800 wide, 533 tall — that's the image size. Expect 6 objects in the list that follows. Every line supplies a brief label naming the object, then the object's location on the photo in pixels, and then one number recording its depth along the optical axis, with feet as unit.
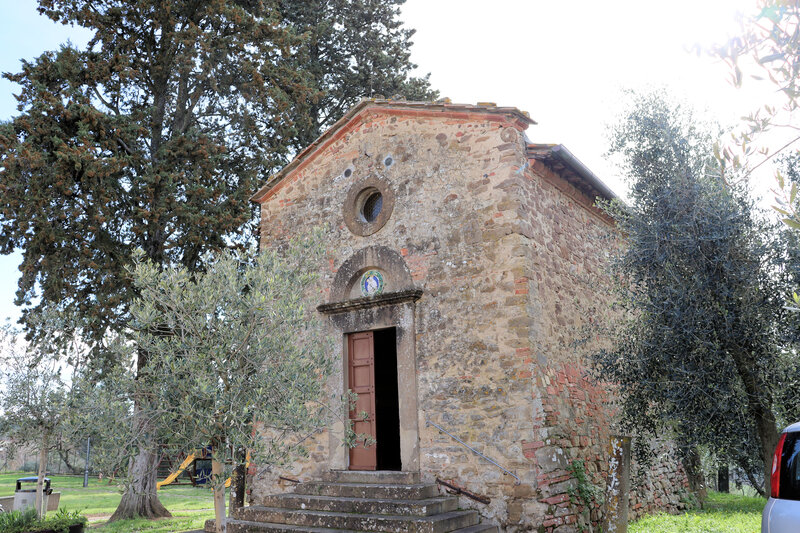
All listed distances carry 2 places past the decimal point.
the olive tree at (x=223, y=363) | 18.97
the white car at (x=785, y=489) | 12.64
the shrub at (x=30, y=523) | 29.43
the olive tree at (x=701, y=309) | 23.15
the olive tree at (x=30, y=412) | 34.76
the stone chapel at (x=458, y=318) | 25.00
